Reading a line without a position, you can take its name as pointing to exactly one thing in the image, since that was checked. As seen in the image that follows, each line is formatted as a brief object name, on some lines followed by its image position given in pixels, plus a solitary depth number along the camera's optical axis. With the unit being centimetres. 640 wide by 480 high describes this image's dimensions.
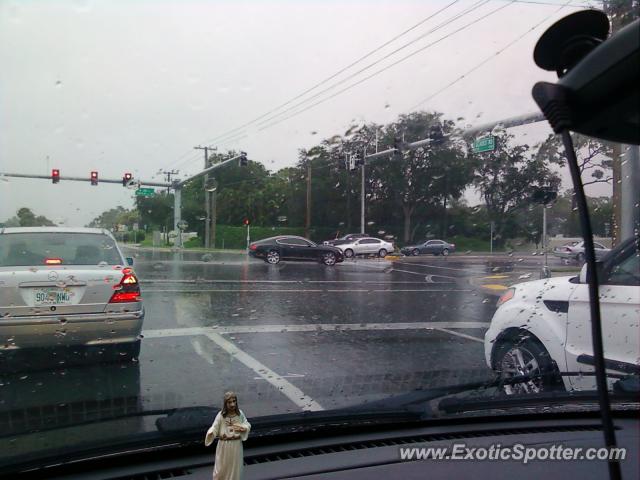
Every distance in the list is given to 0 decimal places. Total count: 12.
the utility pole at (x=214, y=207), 1541
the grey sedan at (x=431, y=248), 1980
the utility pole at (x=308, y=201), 1395
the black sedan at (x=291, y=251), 1798
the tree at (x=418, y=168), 1356
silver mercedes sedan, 594
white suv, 354
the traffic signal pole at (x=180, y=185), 1464
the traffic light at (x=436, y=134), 1377
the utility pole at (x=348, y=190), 1358
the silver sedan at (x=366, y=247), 1862
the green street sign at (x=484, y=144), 966
